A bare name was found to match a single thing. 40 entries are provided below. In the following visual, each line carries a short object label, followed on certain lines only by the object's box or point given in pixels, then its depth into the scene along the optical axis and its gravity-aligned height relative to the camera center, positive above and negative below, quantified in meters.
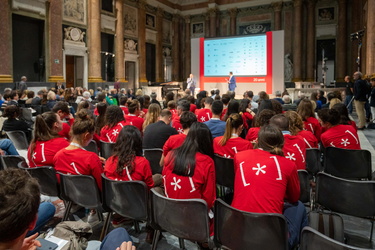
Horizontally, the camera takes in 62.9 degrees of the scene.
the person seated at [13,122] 5.52 -0.27
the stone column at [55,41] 13.89 +3.07
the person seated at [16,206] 1.08 -0.35
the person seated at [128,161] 2.82 -0.50
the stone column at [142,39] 20.08 +4.52
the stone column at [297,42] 19.73 +4.28
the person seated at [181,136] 3.51 -0.33
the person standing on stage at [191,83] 16.52 +1.33
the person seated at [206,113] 6.10 -0.11
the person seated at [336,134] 4.04 -0.35
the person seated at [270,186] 2.19 -0.57
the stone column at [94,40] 16.08 +3.58
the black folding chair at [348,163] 3.56 -0.66
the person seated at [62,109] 5.05 -0.02
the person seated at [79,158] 2.99 -0.50
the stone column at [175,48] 23.83 +4.64
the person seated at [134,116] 5.41 -0.15
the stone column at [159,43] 22.02 +4.67
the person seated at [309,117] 4.84 -0.15
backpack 2.18 -0.83
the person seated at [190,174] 2.54 -0.56
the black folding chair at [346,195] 2.57 -0.76
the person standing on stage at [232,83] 15.31 +1.24
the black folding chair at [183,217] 2.20 -0.81
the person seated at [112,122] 4.78 -0.23
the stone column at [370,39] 11.32 +2.58
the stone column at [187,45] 23.94 +4.90
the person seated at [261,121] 4.09 -0.18
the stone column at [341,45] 19.03 +3.94
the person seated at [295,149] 3.26 -0.44
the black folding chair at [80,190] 2.82 -0.78
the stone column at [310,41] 19.80 +4.32
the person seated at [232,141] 3.45 -0.39
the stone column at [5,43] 11.84 +2.53
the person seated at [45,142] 3.38 -0.39
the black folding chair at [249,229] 1.90 -0.78
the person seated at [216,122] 4.54 -0.22
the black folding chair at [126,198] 2.58 -0.78
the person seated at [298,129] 3.86 -0.27
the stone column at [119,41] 18.11 +3.93
